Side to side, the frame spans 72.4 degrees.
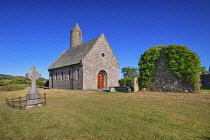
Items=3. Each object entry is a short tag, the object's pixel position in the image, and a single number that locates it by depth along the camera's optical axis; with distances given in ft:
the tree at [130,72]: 174.18
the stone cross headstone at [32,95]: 28.48
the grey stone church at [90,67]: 70.38
